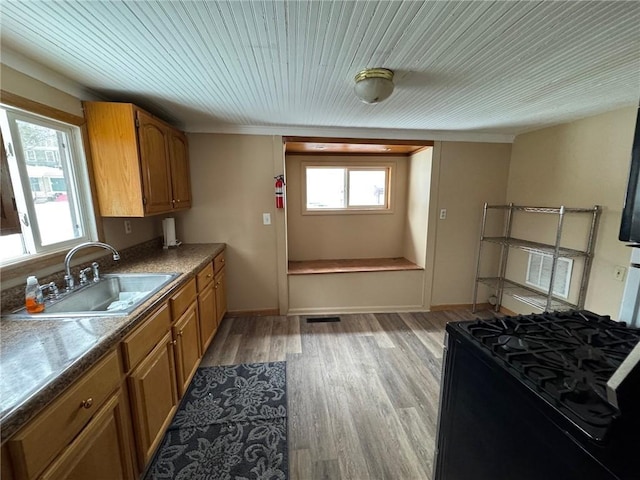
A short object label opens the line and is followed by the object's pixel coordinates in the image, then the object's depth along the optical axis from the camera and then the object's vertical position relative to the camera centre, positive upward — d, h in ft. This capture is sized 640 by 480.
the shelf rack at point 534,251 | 7.64 -1.89
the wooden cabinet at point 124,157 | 6.07 +0.88
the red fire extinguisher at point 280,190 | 9.61 +0.16
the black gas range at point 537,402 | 1.96 -1.87
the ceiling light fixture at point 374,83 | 4.94 +2.09
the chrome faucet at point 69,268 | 4.93 -1.40
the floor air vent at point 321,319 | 10.16 -4.81
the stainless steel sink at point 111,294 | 4.52 -1.99
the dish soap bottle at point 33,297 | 4.20 -1.63
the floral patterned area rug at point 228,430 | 4.68 -4.80
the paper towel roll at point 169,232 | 8.90 -1.24
